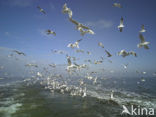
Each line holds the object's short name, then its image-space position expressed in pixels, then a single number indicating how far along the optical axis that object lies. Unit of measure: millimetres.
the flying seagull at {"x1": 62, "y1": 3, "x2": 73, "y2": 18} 8827
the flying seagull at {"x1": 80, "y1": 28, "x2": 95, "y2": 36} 10270
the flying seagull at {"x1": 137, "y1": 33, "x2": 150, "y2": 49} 8178
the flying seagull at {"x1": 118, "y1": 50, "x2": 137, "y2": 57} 9984
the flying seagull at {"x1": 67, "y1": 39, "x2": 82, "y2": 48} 12127
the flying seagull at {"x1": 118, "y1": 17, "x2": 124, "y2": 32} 8594
